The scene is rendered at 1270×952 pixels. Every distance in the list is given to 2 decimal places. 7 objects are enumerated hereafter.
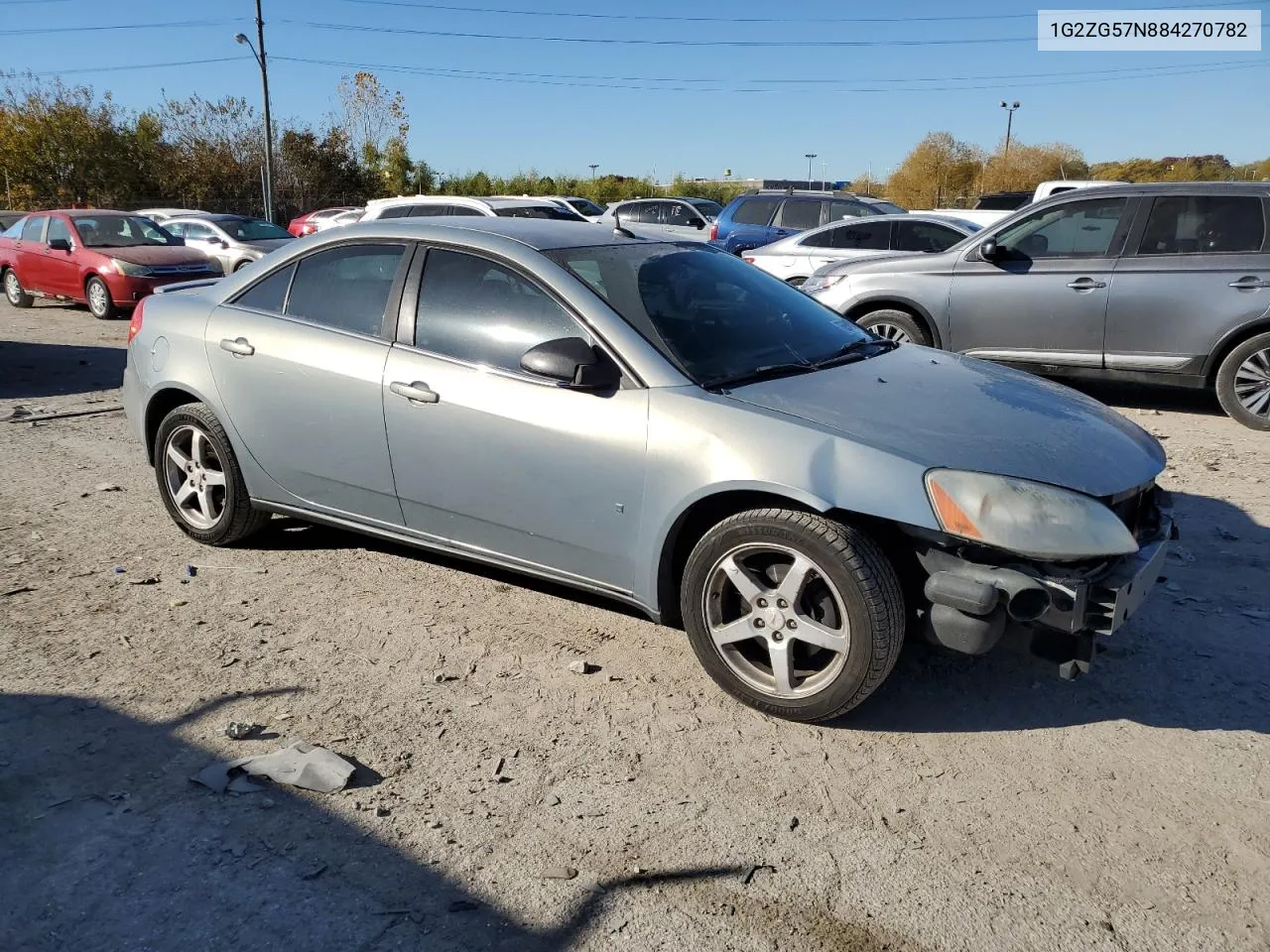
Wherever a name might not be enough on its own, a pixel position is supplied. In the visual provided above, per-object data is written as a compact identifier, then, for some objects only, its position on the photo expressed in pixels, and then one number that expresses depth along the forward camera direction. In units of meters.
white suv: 15.96
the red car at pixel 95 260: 14.66
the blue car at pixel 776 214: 17.09
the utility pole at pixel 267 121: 31.22
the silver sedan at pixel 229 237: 18.03
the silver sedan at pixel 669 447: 3.31
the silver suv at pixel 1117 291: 7.82
